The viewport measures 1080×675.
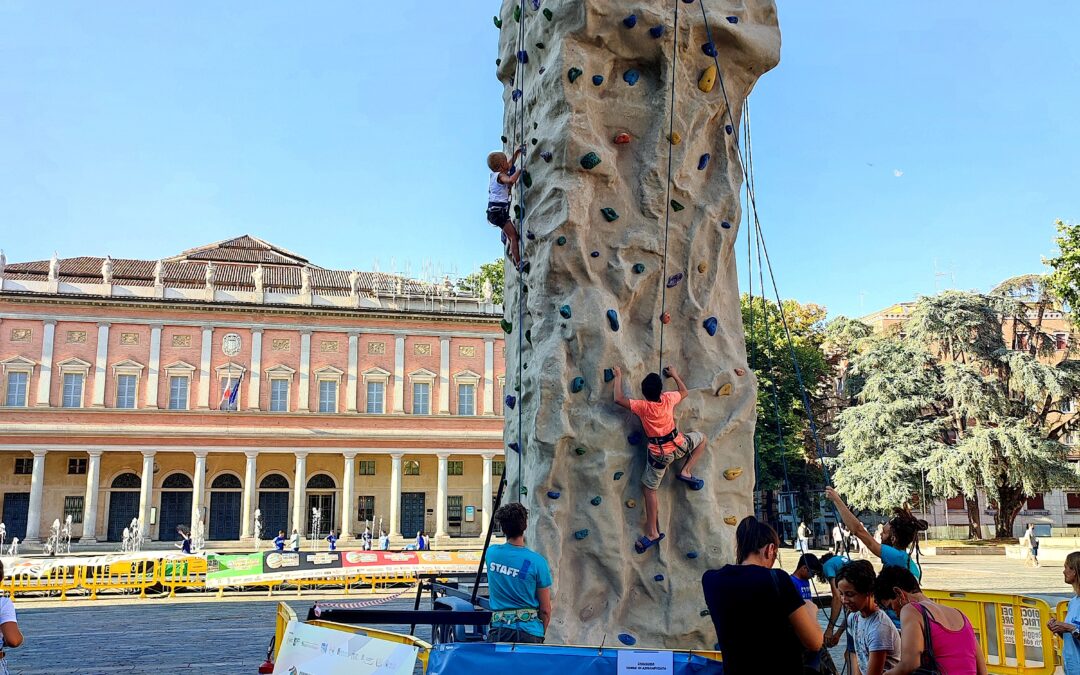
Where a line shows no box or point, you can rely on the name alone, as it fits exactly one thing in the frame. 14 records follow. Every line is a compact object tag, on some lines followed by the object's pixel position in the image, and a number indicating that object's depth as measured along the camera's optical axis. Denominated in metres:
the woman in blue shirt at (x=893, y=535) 5.28
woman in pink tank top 4.01
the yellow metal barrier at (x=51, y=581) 19.20
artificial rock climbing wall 6.60
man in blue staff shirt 4.88
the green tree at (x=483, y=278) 51.84
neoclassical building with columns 39.81
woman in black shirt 3.45
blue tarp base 3.87
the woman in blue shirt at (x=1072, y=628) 4.96
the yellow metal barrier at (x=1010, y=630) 6.67
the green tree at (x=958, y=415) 31.47
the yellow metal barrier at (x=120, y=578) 19.48
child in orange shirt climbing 6.61
